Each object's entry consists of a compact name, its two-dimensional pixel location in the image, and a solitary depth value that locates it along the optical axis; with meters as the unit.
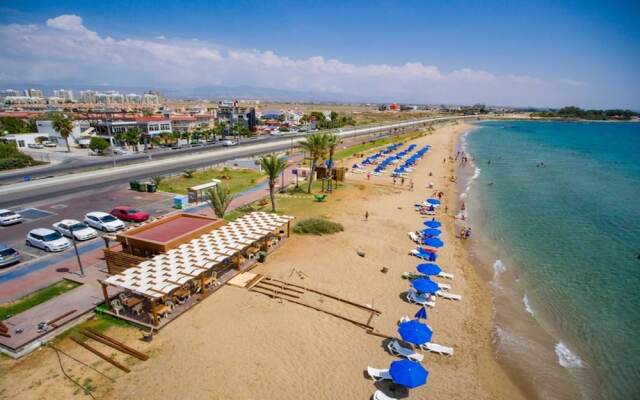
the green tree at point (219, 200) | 24.80
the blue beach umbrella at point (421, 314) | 15.23
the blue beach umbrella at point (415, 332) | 13.39
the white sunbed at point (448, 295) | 18.53
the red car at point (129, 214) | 27.22
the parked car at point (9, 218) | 26.16
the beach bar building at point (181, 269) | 14.93
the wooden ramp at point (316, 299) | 16.05
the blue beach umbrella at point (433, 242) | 22.79
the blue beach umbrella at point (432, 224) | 26.22
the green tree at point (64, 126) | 58.84
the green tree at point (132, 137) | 64.81
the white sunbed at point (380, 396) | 11.58
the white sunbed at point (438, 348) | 14.31
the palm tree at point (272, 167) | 29.27
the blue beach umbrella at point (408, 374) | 11.46
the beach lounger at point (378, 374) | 12.61
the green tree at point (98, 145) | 60.09
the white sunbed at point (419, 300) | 17.61
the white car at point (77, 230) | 22.92
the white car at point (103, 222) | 24.72
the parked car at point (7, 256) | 18.94
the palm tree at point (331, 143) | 37.84
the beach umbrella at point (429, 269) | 18.78
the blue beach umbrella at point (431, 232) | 25.18
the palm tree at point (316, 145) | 36.16
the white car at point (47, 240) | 21.23
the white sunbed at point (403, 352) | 13.70
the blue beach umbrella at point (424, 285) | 17.03
